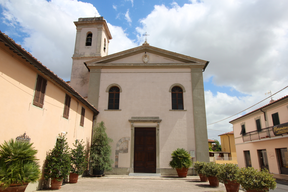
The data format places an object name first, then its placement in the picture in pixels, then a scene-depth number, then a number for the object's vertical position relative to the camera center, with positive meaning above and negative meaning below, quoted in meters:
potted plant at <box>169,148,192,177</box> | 13.07 -0.44
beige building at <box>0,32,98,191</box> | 6.50 +2.00
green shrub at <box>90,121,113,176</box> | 12.97 +0.14
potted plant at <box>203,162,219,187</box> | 9.49 -0.81
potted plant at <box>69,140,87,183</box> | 10.25 -0.43
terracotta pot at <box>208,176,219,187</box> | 9.62 -1.17
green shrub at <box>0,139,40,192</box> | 5.82 -0.35
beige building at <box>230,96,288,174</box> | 18.09 +1.67
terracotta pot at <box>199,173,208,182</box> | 11.32 -1.22
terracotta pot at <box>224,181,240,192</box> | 7.30 -1.06
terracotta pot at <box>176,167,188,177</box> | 13.15 -1.05
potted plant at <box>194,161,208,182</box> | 11.10 -0.76
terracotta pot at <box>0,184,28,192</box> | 5.84 -0.96
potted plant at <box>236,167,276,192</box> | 5.86 -0.70
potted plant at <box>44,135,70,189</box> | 8.40 -0.45
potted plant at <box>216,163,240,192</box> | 7.32 -0.74
